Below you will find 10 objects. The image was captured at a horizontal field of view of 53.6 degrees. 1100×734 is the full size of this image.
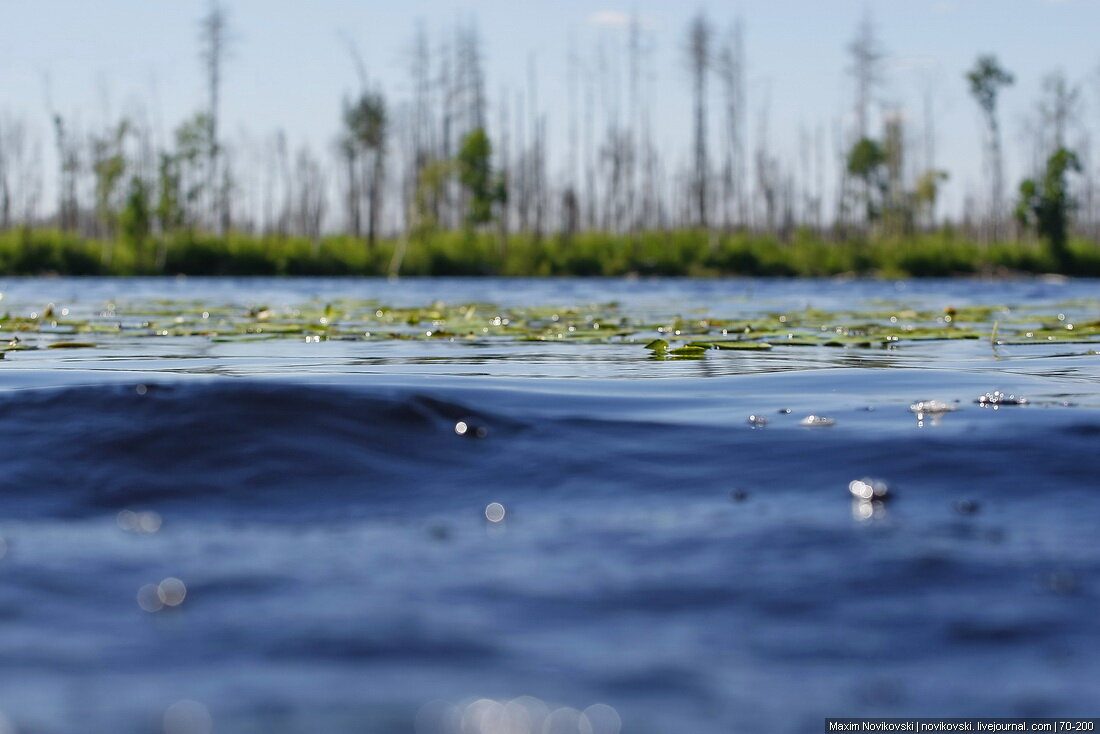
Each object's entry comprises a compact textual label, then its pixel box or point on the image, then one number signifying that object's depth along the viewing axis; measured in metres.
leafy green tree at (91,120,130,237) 36.59
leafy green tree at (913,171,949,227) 47.81
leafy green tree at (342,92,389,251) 45.25
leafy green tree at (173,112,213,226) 39.28
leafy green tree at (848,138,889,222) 46.88
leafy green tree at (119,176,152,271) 35.09
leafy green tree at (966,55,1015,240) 45.72
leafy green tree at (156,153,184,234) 37.38
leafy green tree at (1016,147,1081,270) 40.94
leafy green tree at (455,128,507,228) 42.22
